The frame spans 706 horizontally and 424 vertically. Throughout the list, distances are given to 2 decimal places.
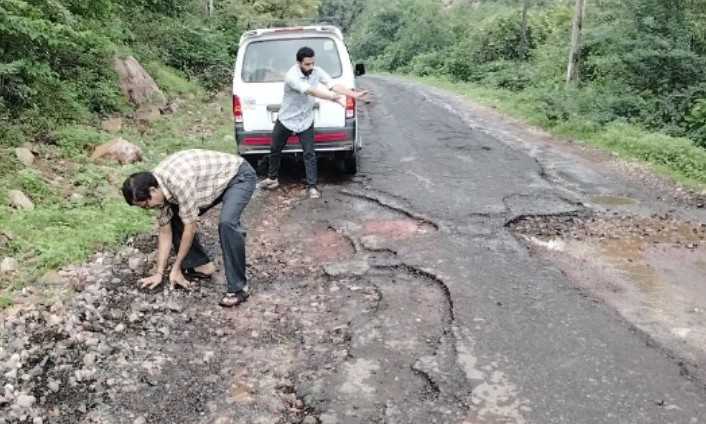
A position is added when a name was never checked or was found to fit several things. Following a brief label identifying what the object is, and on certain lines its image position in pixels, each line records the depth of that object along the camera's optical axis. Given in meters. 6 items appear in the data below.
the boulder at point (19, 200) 5.65
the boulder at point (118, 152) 7.59
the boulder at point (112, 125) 8.87
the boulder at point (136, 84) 10.44
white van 7.15
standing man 6.41
